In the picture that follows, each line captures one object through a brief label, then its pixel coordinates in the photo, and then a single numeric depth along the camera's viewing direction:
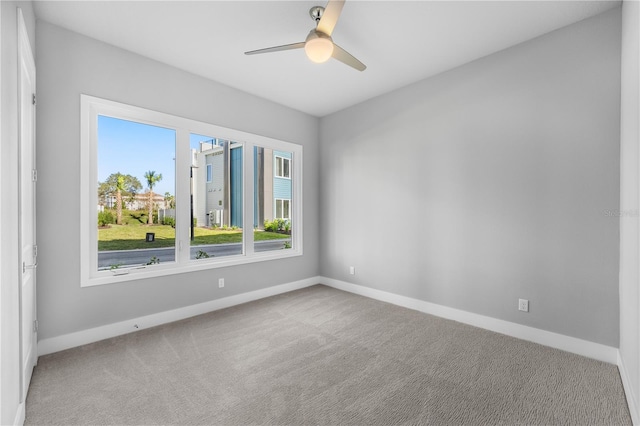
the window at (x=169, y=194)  2.85
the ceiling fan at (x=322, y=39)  1.99
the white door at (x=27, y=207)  1.75
